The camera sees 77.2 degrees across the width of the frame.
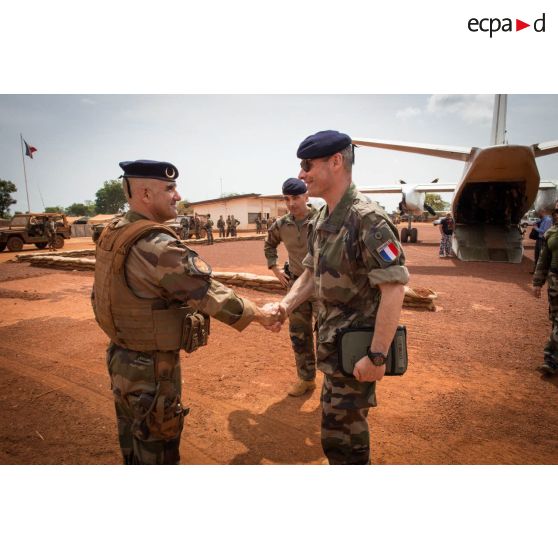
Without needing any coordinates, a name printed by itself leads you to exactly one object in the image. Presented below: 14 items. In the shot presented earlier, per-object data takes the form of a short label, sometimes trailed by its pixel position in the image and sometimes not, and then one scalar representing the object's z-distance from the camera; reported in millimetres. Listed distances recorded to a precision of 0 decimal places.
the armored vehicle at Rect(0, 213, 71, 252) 18953
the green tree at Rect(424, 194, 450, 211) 80969
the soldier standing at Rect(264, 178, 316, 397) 3668
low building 37938
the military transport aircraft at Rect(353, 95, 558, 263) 10391
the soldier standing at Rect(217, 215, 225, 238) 29438
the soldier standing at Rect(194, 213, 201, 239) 27973
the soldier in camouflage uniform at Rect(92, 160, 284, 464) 1865
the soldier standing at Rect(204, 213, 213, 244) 22114
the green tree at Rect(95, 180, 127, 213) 72375
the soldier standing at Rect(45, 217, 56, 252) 19117
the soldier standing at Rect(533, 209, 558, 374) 4012
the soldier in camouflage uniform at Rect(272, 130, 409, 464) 1847
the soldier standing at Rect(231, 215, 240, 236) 29609
